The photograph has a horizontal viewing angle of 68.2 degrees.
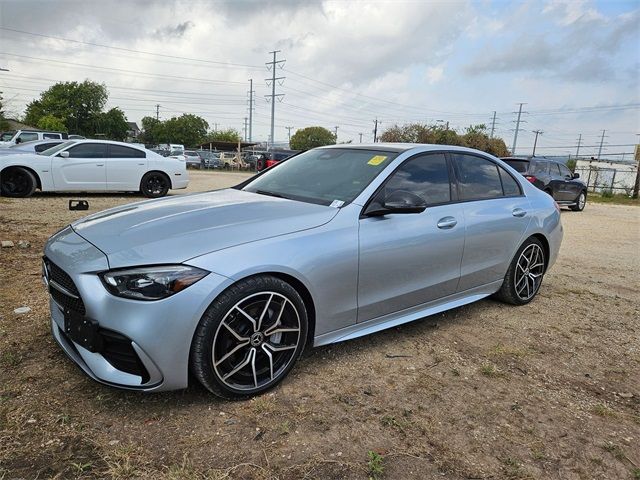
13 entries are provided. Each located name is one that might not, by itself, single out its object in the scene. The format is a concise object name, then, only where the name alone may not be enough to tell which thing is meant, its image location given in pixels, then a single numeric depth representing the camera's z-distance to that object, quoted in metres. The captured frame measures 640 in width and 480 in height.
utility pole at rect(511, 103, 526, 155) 81.22
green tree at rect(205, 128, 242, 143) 101.56
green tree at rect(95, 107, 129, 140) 70.94
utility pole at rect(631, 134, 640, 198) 25.14
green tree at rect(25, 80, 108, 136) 70.06
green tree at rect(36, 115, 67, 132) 61.00
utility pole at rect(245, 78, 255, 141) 81.51
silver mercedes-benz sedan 2.34
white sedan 10.01
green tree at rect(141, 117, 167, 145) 86.62
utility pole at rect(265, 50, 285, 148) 64.06
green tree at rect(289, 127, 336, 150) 99.88
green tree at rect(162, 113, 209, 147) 86.00
